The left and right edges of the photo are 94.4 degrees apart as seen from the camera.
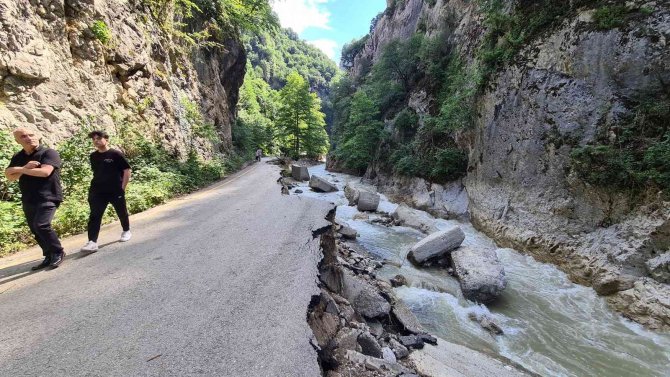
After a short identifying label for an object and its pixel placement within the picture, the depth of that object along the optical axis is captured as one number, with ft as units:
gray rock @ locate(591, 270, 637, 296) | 21.90
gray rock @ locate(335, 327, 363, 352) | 11.69
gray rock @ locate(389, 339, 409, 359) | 13.80
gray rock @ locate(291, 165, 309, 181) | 72.84
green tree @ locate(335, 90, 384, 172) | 82.33
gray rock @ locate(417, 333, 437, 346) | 16.12
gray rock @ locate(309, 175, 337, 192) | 62.18
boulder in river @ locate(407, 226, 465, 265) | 29.22
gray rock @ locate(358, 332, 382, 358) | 12.44
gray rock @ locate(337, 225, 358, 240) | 35.06
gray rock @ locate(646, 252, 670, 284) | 20.17
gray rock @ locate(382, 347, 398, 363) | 12.69
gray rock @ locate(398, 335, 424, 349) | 15.15
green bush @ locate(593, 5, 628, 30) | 26.83
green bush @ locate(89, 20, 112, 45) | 30.68
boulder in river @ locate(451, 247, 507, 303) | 23.43
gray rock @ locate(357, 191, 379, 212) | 49.57
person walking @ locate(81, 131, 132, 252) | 15.98
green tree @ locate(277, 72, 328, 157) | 128.77
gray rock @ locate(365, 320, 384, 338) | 14.88
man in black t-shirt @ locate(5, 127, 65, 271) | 13.46
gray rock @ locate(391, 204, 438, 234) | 39.83
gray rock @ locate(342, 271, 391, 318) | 16.49
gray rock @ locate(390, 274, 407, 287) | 25.08
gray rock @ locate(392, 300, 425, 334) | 16.85
